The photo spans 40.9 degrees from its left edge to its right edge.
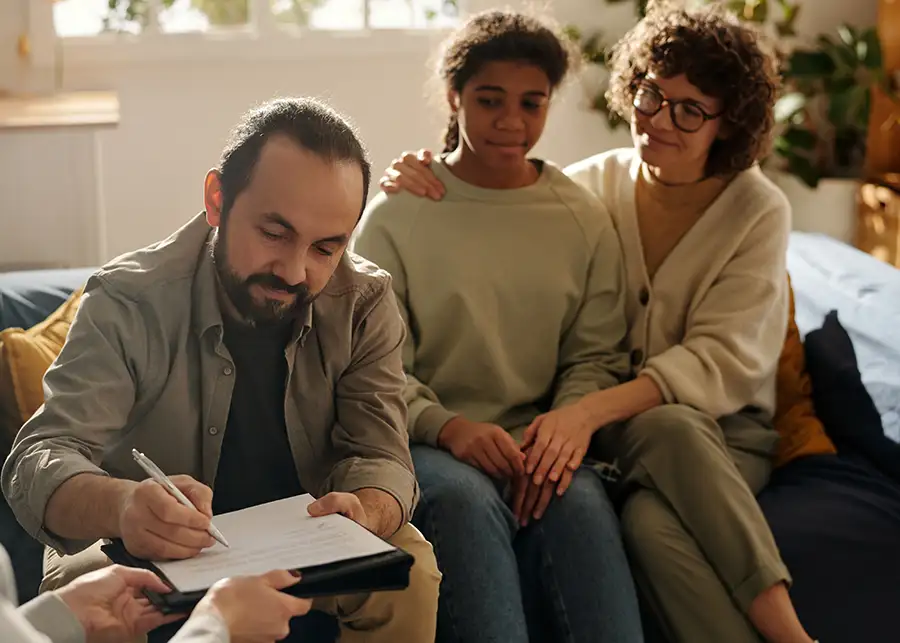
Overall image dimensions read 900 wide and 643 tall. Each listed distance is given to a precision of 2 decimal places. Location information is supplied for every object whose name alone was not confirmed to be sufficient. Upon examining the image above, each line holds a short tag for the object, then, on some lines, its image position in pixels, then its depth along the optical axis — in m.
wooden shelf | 2.70
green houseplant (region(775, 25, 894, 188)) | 3.36
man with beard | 1.43
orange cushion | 2.18
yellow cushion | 1.94
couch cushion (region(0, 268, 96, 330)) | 2.16
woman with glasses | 1.85
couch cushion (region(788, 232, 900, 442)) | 2.20
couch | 1.85
